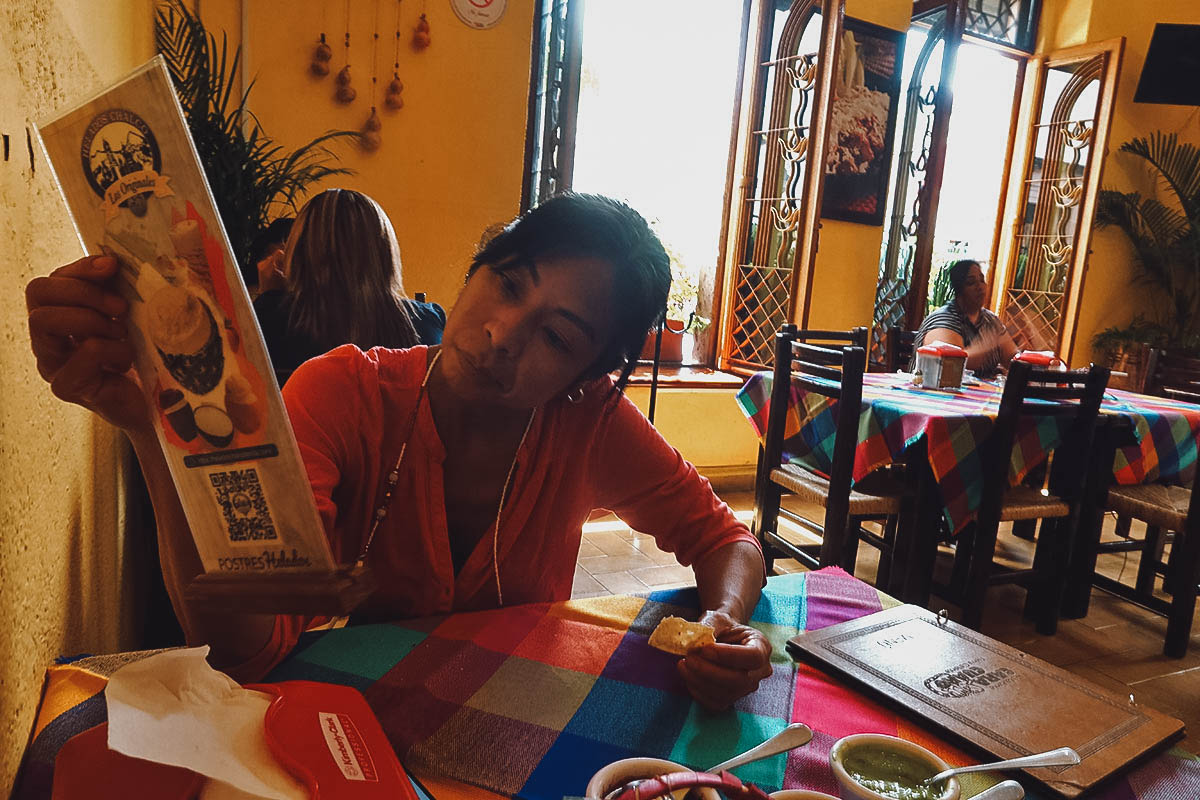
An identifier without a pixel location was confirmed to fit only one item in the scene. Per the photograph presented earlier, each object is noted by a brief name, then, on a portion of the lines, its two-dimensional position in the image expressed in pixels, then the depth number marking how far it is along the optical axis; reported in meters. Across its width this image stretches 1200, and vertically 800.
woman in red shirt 0.95
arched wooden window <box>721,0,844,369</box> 4.39
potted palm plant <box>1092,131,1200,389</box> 5.99
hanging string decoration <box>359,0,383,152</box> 3.79
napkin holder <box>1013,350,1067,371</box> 3.26
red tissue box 0.48
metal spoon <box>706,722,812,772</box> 0.64
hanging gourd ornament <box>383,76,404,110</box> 3.84
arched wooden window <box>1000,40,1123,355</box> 5.41
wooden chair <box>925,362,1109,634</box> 2.58
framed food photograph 4.78
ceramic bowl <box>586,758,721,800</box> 0.56
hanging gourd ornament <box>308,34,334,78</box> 3.65
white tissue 0.48
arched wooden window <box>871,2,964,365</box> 4.97
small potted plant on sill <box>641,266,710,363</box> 5.19
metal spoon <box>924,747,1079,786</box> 0.64
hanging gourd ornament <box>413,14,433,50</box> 3.83
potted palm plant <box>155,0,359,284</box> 2.37
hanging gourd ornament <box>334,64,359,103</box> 3.72
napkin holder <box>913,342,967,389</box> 3.25
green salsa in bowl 0.60
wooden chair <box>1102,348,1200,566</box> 4.02
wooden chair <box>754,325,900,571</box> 2.68
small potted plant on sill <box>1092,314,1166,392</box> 6.06
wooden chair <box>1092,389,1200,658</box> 2.79
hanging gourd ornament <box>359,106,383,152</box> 3.82
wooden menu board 0.71
